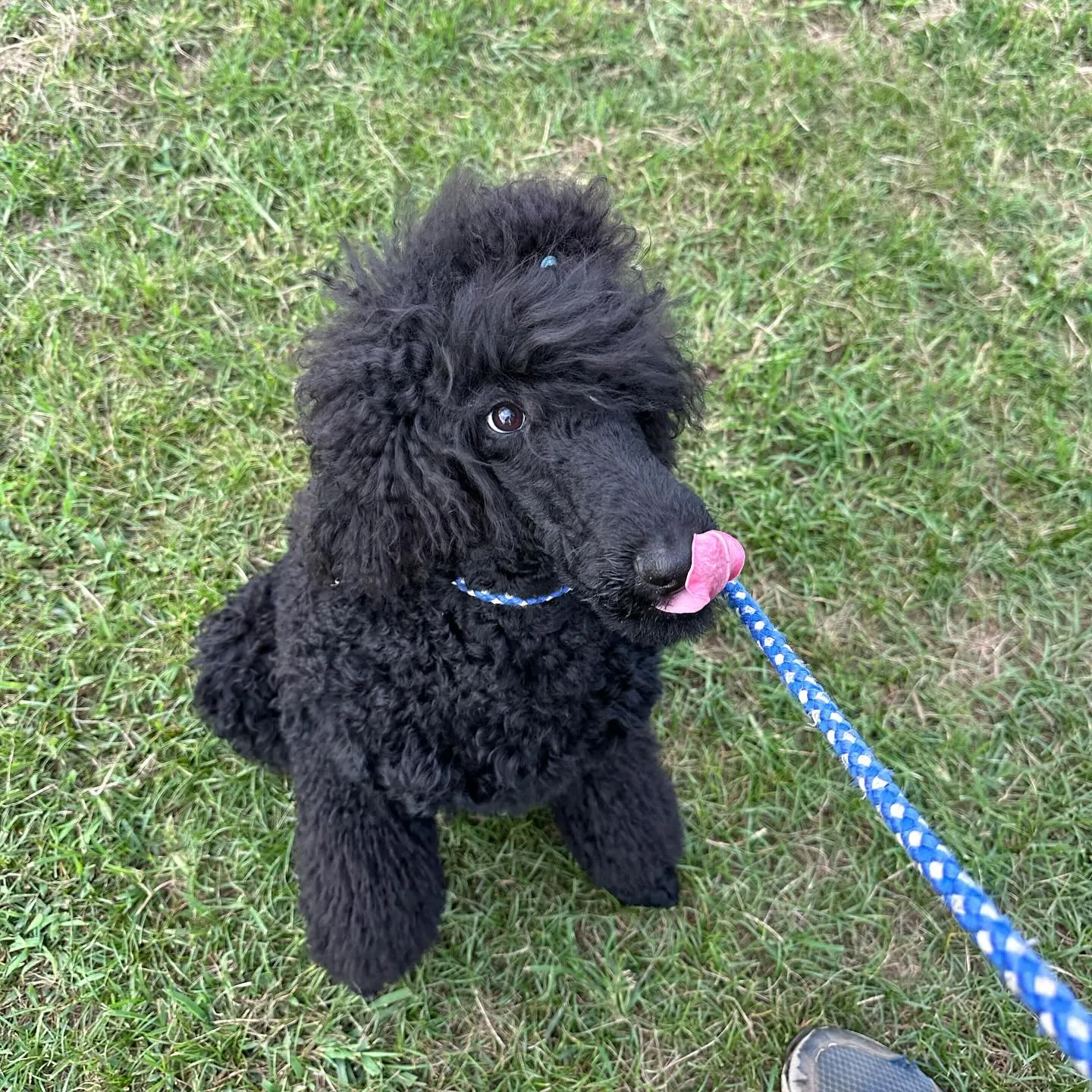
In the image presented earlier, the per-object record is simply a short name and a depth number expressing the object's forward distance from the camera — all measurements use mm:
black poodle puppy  643
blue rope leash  463
